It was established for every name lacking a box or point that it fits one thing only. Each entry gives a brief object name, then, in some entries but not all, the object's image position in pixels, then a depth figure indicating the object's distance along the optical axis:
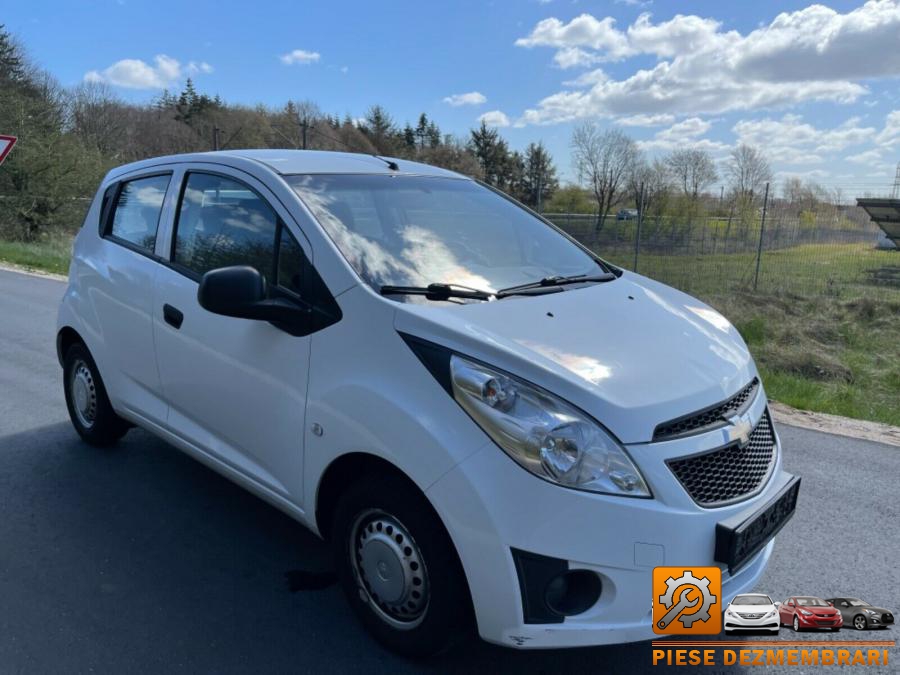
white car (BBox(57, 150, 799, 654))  2.07
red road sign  12.35
